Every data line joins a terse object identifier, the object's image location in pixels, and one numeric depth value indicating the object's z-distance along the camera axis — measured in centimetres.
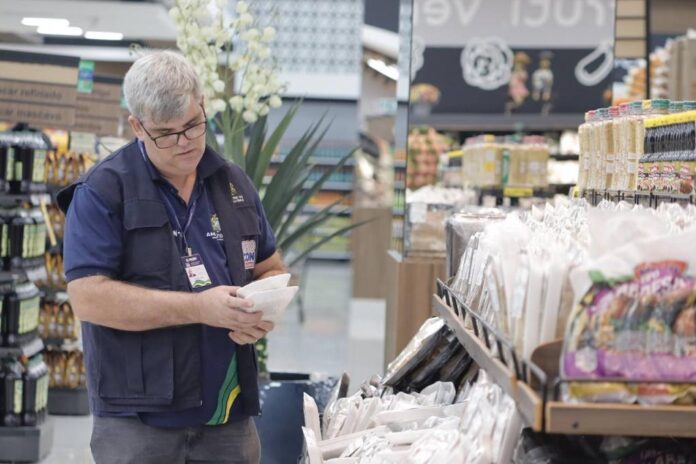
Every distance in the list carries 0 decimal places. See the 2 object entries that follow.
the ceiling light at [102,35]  1407
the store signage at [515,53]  987
